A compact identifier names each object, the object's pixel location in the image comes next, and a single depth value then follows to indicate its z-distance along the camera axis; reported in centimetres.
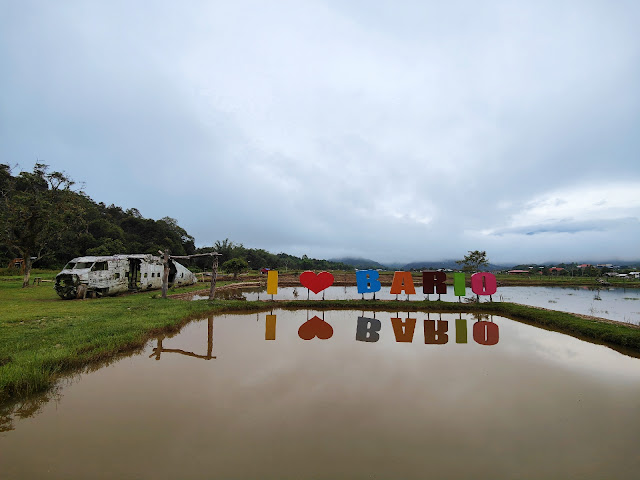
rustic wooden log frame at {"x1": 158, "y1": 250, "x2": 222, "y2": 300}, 1887
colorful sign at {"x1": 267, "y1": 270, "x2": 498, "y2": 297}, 1761
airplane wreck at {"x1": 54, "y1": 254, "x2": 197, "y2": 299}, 1738
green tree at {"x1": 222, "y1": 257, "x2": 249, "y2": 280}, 4229
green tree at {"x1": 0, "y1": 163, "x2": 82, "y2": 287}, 2275
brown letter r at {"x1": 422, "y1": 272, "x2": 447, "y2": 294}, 1853
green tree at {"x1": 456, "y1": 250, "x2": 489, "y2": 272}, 3425
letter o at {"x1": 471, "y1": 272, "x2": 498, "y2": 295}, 1725
